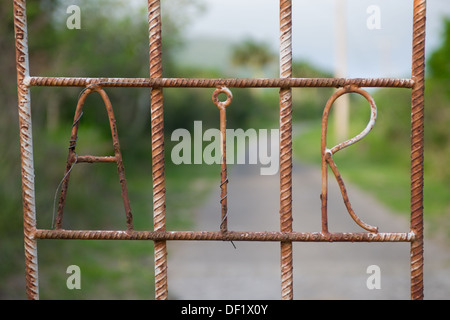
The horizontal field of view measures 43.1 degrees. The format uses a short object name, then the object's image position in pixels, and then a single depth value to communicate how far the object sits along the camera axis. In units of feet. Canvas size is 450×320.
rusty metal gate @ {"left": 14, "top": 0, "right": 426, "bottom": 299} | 5.42
